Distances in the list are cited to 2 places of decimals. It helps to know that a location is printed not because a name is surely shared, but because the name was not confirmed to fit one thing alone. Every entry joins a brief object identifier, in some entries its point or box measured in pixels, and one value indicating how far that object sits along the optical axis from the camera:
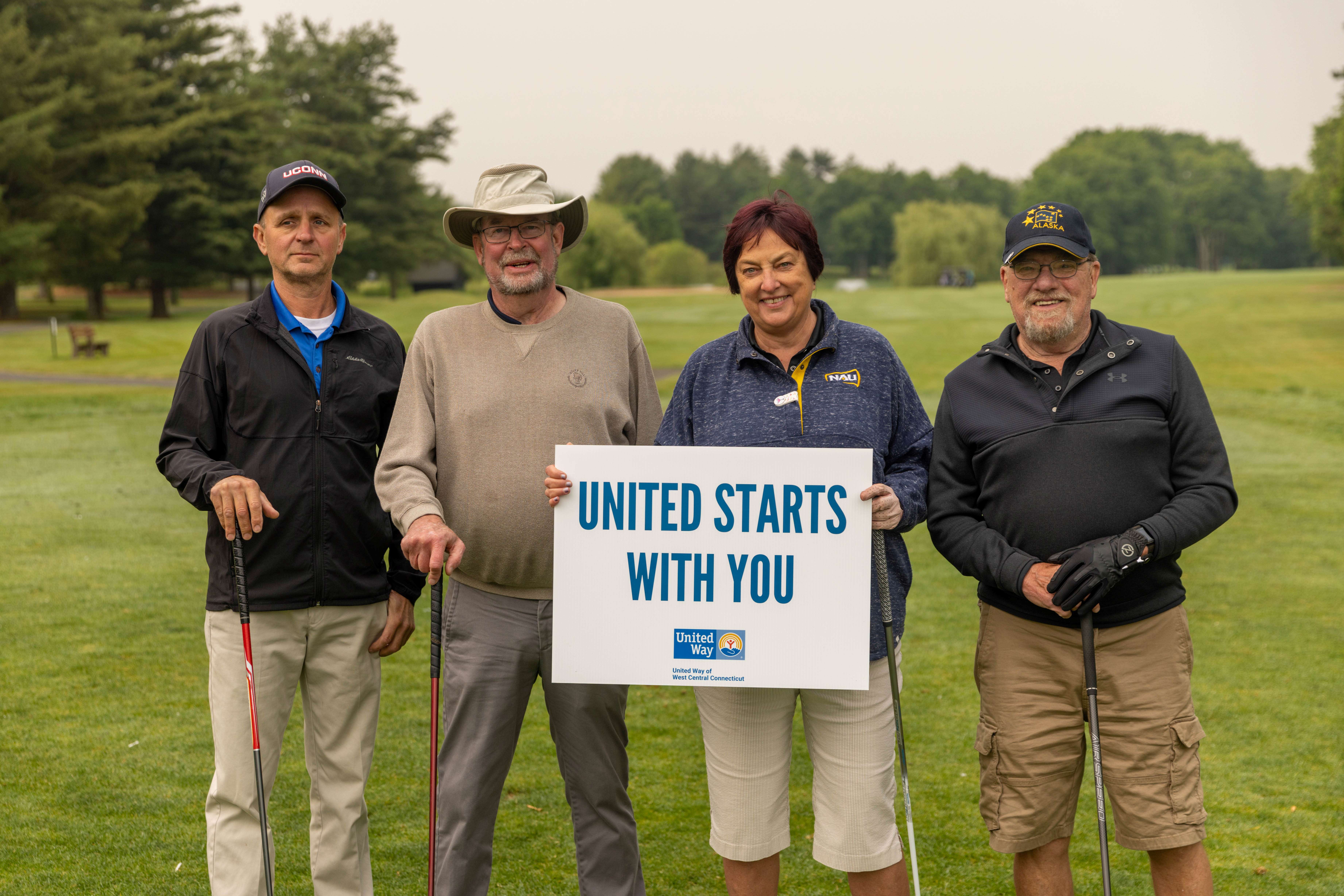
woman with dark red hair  3.27
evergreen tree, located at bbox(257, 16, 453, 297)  59.72
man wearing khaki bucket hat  3.47
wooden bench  33.59
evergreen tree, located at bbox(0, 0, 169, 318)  43.97
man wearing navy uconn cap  3.55
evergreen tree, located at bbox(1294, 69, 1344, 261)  59.75
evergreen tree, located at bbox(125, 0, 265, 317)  50.53
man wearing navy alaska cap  3.22
